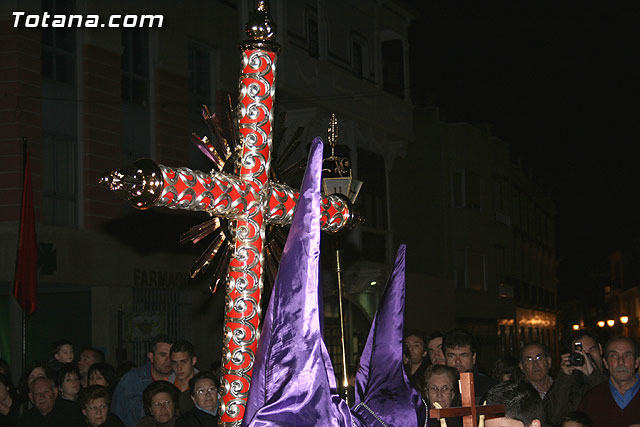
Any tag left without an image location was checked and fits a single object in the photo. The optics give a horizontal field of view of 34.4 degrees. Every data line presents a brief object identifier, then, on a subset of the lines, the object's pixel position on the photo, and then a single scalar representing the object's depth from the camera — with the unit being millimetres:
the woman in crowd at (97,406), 7816
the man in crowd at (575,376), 7559
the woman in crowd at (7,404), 9367
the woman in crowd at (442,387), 6449
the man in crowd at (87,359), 10555
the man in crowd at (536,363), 8031
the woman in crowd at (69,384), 9125
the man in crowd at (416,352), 8922
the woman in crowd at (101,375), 9359
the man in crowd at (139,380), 8656
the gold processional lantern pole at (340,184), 4668
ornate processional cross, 3734
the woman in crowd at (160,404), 7570
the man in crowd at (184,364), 8078
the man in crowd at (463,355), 7629
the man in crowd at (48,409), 8641
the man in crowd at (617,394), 7195
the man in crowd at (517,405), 4152
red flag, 11594
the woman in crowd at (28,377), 9375
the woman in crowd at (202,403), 7082
